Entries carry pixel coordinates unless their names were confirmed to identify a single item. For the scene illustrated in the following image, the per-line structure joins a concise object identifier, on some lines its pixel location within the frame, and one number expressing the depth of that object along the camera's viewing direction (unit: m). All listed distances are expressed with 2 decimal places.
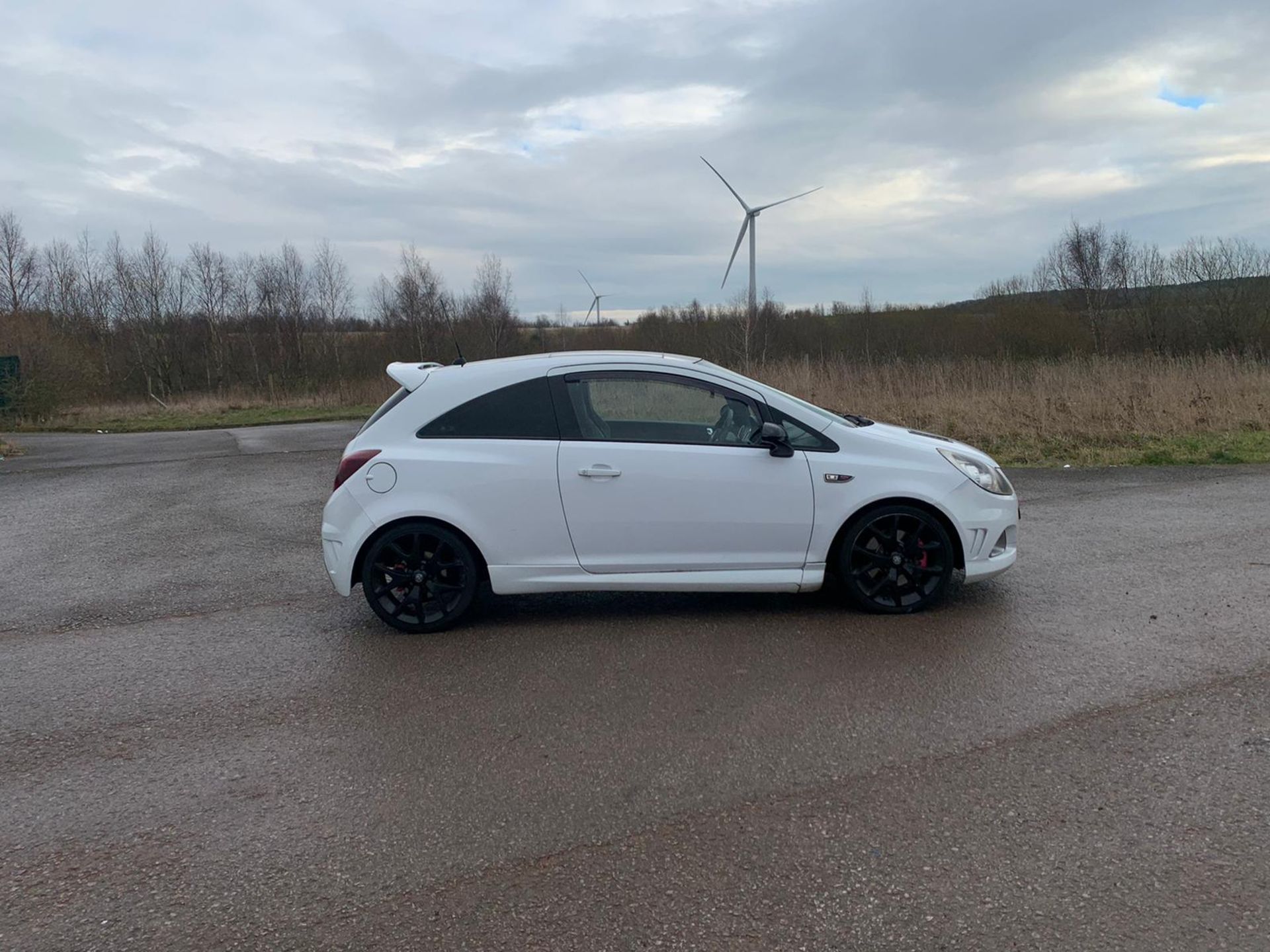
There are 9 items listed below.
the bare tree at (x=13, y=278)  52.83
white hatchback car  5.46
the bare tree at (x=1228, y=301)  28.67
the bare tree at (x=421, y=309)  49.81
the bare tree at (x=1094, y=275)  35.78
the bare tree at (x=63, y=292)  52.81
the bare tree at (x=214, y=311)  54.20
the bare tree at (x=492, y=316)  49.88
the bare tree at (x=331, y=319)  52.72
